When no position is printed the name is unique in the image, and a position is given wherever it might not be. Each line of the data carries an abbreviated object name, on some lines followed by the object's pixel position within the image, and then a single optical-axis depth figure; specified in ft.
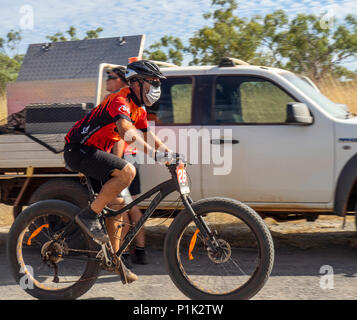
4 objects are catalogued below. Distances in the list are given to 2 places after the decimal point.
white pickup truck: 17.43
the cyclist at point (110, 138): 13.10
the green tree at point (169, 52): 60.95
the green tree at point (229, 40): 49.42
